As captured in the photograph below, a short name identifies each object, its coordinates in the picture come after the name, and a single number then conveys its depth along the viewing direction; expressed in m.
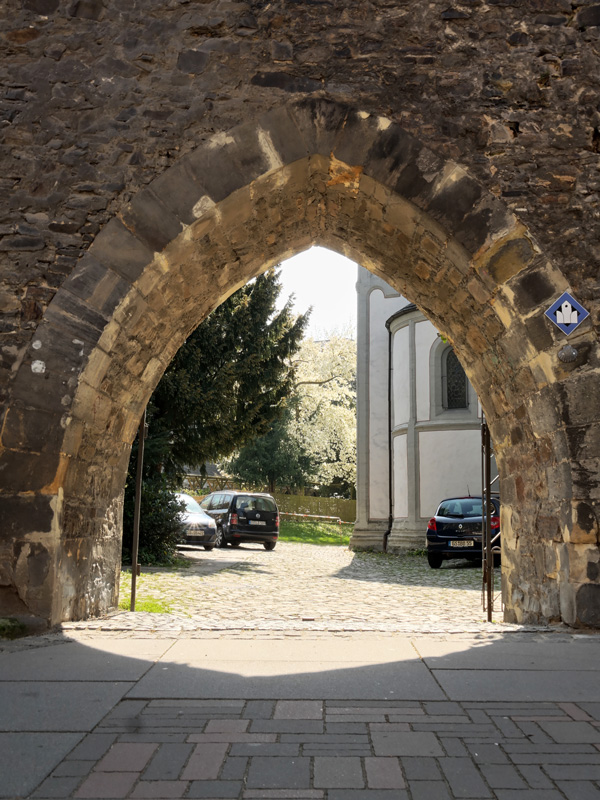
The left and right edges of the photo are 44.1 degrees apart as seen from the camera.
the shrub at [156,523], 12.67
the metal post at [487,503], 7.18
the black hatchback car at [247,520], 19.64
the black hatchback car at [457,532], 14.62
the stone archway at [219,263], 5.43
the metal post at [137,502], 6.83
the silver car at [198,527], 16.95
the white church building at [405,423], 19.47
